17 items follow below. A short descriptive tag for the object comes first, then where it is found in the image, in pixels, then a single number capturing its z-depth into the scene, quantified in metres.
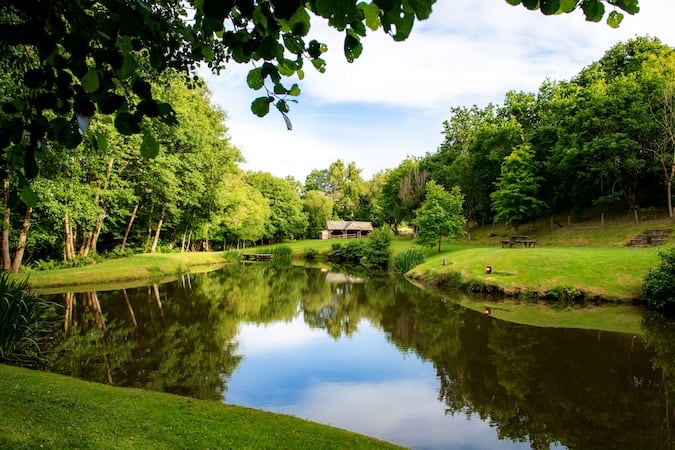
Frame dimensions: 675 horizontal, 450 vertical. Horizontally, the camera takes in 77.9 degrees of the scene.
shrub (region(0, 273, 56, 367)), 8.75
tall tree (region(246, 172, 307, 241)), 66.12
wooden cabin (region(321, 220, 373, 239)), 73.31
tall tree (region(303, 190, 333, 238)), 76.00
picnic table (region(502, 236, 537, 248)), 28.31
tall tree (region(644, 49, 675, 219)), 28.16
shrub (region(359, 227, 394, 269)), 36.94
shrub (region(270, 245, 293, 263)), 48.49
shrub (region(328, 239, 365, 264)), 42.34
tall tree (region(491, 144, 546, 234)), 35.94
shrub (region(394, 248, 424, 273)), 30.97
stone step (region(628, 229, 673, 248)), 25.73
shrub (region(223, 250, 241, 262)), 44.92
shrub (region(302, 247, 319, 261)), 50.53
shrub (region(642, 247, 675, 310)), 14.71
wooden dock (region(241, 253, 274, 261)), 47.81
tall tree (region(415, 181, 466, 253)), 33.19
